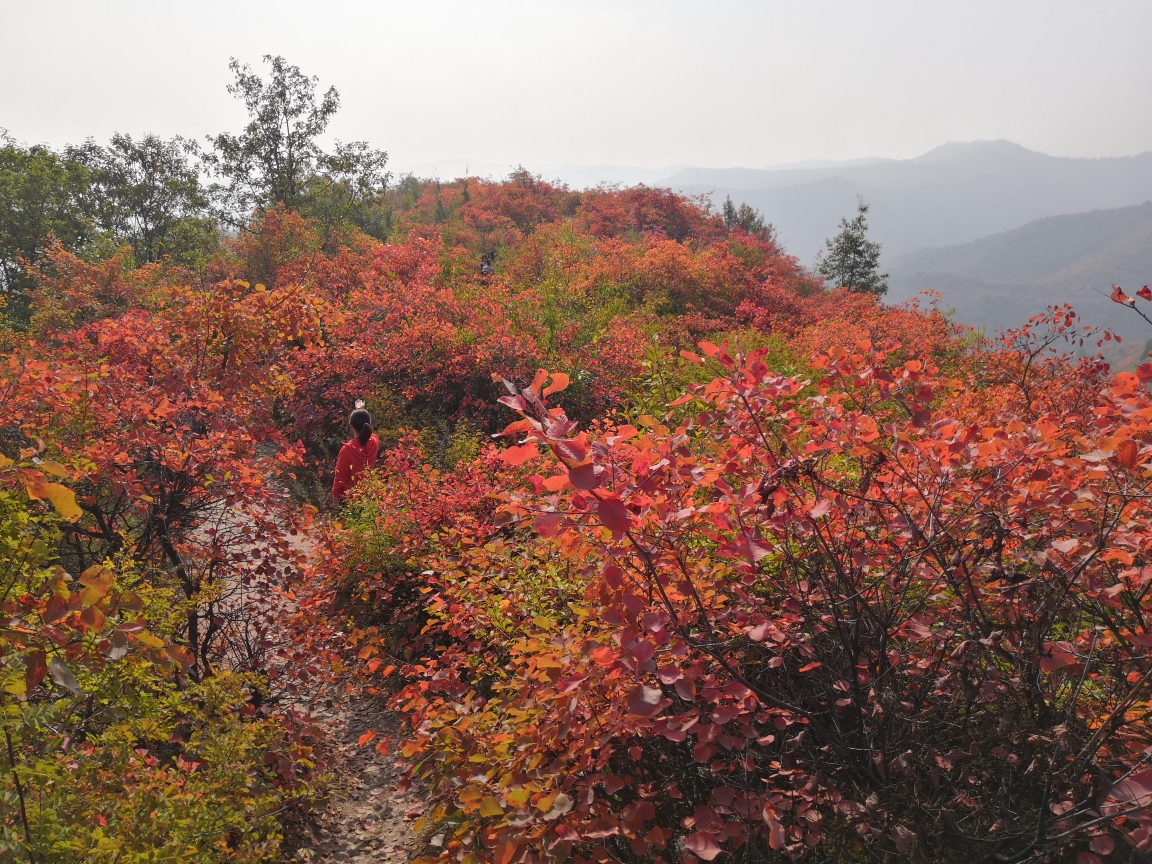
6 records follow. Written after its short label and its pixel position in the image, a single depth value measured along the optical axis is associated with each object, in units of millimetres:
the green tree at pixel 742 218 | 35678
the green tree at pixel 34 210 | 18573
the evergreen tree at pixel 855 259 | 35375
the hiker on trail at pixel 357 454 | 6035
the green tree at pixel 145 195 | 21859
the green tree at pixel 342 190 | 20141
